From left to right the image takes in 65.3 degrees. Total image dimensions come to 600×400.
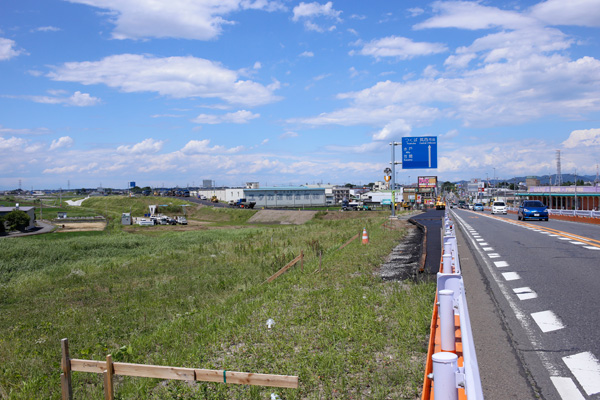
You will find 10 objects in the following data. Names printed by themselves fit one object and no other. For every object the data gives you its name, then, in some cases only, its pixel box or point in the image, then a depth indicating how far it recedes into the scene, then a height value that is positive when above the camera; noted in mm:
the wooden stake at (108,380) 5555 -2225
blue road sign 36438 +2970
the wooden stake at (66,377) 5931 -2368
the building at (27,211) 70656 -2554
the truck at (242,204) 110500 -3105
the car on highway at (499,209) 63312 -2707
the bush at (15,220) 66106 -3665
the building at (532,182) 150000 +2170
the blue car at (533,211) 37781 -1809
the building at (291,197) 136250 -1735
